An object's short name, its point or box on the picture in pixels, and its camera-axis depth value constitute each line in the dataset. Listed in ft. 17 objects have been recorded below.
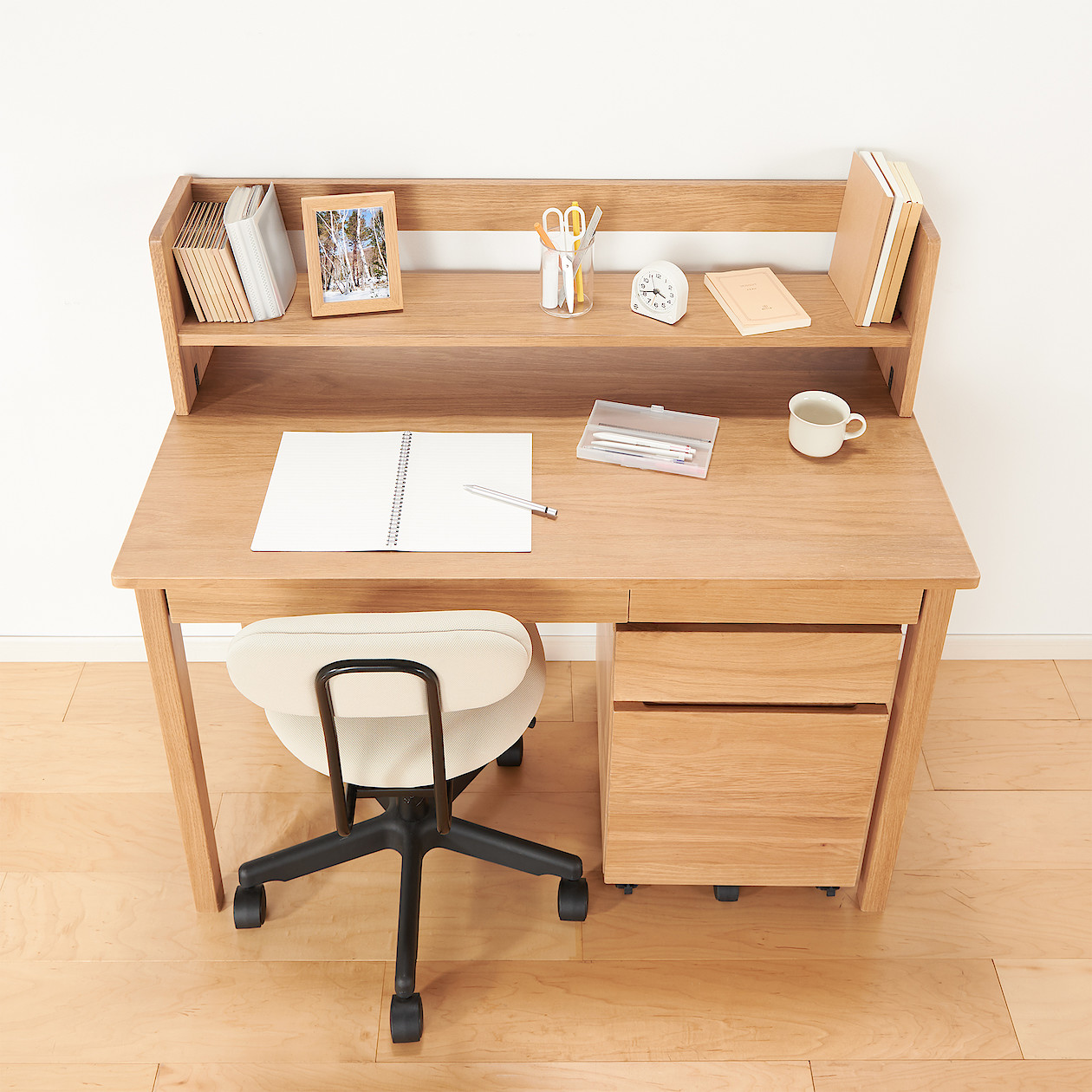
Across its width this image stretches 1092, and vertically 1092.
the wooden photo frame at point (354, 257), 5.81
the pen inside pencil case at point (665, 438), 5.86
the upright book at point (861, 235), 5.59
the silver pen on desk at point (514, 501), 5.41
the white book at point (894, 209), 5.53
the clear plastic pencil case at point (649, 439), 5.74
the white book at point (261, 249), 5.61
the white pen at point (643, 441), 5.77
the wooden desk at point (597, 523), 5.13
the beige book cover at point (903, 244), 5.57
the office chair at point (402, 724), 4.56
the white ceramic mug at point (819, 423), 5.70
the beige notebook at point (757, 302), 5.84
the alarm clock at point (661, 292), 5.79
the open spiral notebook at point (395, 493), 5.28
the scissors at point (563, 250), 5.78
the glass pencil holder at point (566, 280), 5.80
